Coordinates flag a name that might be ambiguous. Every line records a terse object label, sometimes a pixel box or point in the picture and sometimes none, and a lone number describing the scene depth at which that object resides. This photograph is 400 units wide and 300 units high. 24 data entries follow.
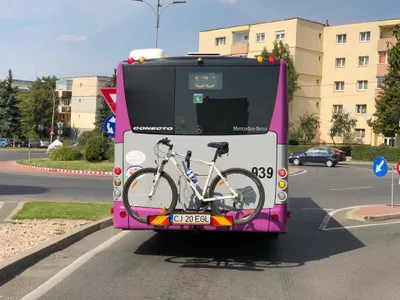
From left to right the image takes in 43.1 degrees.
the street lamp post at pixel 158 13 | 30.62
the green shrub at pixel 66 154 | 31.70
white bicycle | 6.87
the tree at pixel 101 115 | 67.06
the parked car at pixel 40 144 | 72.00
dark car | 38.52
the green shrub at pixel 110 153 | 29.54
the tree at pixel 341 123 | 55.91
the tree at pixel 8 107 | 69.38
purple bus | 6.96
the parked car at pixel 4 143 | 73.75
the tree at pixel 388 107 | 49.00
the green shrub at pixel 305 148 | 51.50
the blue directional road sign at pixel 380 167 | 13.88
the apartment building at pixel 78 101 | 90.19
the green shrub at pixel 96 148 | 29.28
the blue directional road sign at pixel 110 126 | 12.77
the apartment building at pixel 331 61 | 58.34
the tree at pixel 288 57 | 56.84
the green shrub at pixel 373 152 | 45.19
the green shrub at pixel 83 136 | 42.54
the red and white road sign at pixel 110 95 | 11.35
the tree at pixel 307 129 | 57.09
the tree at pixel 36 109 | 87.88
